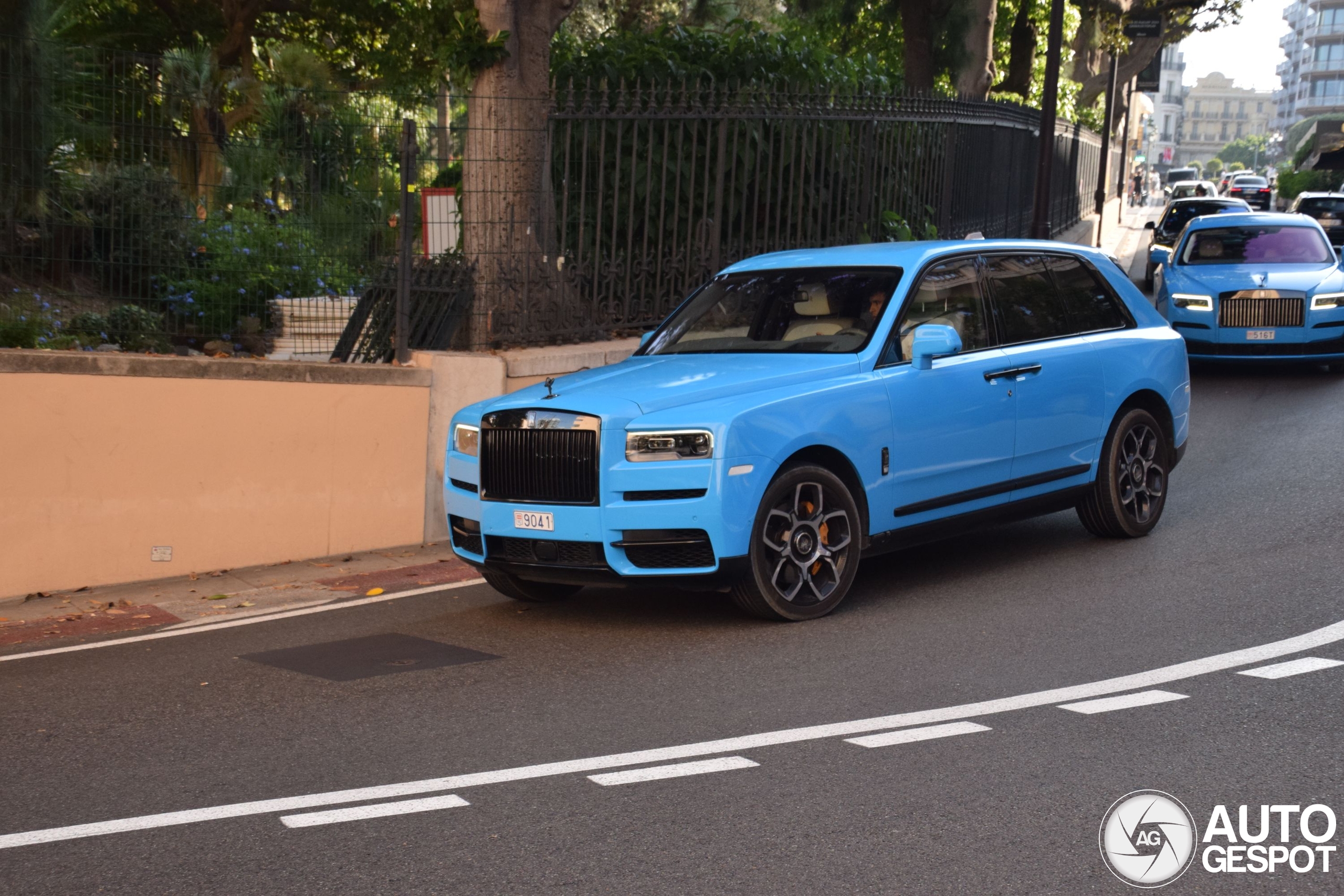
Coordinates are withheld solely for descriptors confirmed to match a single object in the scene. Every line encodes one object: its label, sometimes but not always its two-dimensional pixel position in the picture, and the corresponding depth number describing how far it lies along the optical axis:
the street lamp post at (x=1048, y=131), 22.25
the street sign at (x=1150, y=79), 68.69
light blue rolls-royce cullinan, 6.92
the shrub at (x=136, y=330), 9.72
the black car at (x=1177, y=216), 28.00
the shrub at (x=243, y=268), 9.79
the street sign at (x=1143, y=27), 36.22
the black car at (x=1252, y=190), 55.03
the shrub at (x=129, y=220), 9.65
